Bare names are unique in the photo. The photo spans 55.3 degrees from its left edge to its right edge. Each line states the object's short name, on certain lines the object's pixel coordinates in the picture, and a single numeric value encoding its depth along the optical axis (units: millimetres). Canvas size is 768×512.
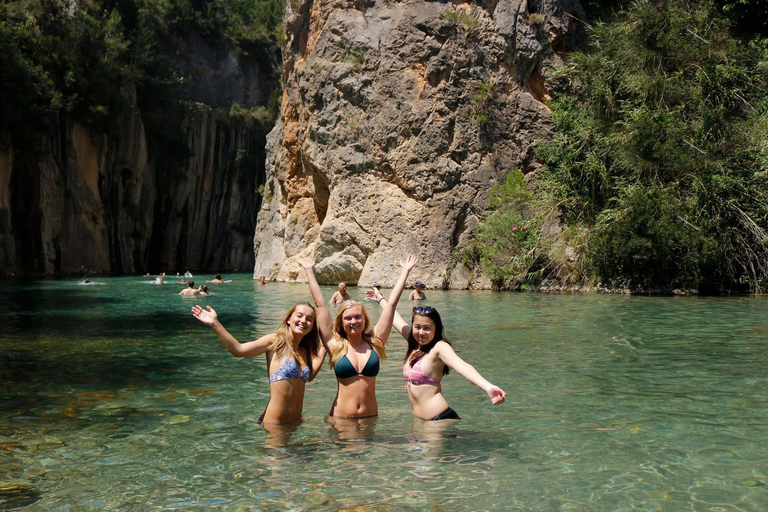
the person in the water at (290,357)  5629
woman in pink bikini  5676
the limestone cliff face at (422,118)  27688
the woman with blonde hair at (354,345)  5836
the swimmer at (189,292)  21297
